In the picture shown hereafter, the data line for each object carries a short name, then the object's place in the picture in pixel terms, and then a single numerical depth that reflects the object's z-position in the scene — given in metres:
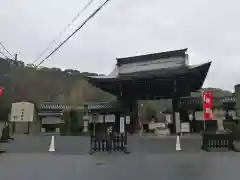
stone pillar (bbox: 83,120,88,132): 30.87
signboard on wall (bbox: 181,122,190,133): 27.61
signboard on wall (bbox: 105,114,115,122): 31.89
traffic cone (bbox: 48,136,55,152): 14.52
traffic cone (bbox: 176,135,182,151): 14.62
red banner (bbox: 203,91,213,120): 21.42
